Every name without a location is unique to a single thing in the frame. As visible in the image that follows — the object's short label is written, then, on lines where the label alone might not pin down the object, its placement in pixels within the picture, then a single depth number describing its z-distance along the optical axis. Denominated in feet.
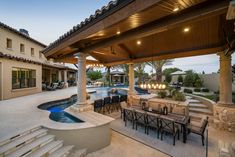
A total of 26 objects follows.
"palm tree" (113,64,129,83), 75.72
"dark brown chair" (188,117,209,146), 14.06
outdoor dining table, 14.29
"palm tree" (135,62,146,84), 65.44
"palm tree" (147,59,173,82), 52.08
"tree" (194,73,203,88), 45.82
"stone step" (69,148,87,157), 11.47
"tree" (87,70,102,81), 90.79
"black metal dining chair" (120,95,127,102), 29.94
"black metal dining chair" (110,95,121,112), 27.37
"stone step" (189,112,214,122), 21.04
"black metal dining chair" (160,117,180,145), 14.24
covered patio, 8.00
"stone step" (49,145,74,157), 10.73
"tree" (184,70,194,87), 49.60
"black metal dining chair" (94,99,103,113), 23.63
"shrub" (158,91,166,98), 27.32
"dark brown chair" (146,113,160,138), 15.72
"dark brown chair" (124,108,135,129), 18.80
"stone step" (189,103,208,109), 25.38
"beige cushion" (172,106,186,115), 17.91
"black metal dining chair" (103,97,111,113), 25.54
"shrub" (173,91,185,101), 24.63
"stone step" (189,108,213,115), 22.67
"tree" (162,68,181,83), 68.03
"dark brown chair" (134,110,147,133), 17.26
